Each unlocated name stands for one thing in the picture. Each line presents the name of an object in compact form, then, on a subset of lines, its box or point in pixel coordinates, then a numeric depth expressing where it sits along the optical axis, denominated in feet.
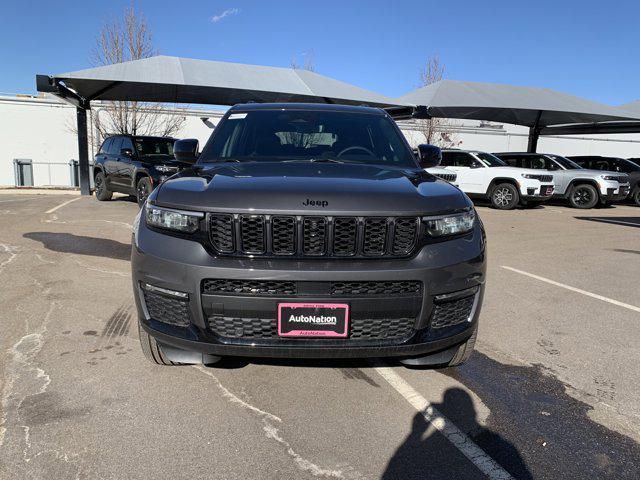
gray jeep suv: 7.47
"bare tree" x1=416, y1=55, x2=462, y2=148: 85.74
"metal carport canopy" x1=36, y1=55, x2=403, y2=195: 45.44
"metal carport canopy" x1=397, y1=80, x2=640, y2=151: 60.85
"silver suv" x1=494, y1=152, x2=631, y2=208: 50.98
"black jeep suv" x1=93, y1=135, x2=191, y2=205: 35.86
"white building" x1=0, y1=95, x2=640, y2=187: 68.08
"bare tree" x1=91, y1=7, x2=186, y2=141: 60.80
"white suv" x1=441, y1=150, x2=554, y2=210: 47.37
